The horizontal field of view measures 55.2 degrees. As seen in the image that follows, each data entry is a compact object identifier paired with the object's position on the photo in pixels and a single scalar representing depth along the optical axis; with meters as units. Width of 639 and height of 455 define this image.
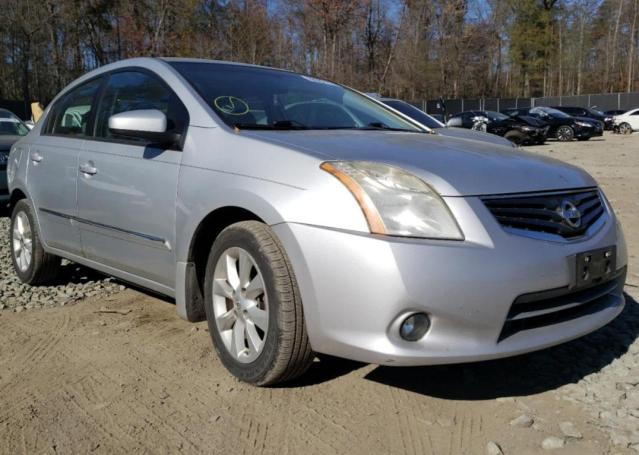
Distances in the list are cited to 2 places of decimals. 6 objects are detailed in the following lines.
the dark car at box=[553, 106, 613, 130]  31.73
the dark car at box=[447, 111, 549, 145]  21.48
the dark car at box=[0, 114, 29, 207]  7.86
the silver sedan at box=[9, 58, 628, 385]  2.28
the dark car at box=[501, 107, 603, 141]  24.52
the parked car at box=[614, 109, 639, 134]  30.76
